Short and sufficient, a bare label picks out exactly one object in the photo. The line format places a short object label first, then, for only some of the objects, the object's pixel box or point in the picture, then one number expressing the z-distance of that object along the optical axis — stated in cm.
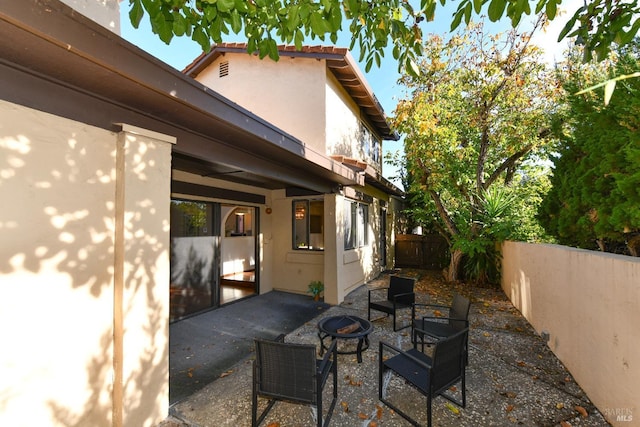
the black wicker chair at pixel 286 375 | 264
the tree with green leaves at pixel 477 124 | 799
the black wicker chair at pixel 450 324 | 407
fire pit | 399
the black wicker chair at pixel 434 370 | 275
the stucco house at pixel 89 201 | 209
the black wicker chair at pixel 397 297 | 535
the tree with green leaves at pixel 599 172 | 331
